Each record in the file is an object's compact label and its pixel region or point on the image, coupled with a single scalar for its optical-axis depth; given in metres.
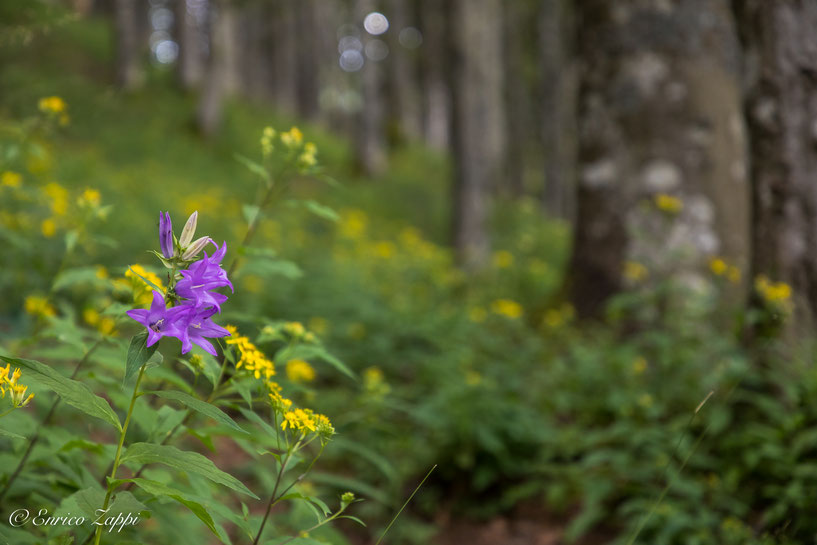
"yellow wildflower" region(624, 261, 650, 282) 3.66
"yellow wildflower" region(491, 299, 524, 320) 3.85
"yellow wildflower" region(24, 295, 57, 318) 2.31
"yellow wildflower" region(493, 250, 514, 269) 5.77
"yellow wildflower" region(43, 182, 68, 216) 3.42
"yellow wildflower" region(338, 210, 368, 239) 5.76
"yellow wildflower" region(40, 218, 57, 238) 3.37
